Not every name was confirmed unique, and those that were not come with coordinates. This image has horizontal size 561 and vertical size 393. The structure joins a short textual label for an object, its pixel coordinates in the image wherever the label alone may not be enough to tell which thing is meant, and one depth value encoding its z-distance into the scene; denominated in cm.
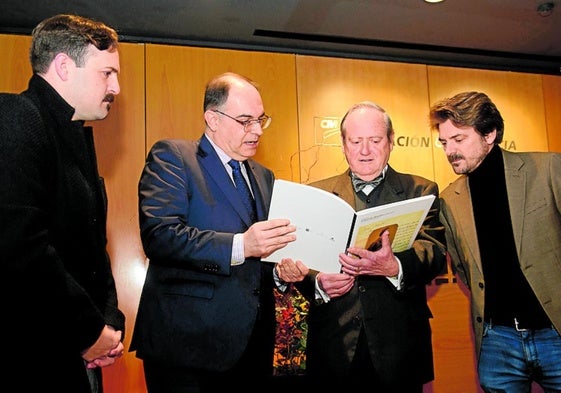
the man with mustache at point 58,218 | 111
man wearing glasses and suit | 150
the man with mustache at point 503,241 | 182
